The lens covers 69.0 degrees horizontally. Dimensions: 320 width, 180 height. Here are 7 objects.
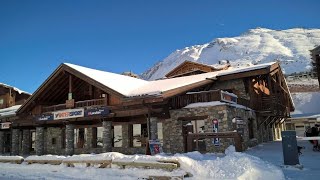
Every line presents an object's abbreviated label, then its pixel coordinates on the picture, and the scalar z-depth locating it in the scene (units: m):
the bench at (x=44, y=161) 9.30
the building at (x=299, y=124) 28.36
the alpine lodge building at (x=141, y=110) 13.23
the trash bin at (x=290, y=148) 7.37
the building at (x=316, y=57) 14.94
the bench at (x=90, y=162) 8.09
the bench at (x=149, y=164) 6.78
